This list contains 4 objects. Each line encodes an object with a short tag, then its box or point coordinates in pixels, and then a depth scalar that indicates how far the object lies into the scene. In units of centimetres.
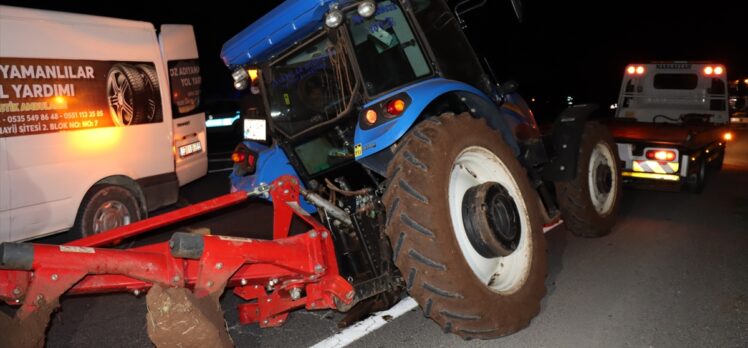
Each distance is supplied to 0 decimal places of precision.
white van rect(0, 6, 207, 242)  584
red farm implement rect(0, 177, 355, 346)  280
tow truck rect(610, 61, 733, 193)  848
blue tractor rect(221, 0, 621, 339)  357
